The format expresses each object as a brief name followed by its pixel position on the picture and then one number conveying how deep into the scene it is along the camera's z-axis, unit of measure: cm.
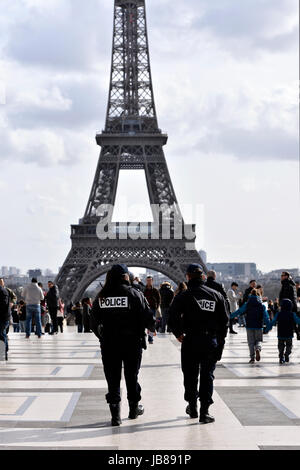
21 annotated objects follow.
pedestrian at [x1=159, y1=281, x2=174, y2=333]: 2470
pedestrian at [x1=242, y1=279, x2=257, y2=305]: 1881
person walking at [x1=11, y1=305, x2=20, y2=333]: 2974
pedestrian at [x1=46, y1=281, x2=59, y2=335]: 2605
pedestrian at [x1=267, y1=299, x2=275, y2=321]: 3381
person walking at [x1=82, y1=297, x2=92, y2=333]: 2716
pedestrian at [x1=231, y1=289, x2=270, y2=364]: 1568
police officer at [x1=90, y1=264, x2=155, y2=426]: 912
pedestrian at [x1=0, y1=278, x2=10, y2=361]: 1513
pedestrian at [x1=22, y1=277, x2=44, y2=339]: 2264
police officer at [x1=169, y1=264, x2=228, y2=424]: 918
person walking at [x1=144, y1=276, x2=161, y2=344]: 2148
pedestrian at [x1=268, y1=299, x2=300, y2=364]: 1555
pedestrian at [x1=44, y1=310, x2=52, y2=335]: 2755
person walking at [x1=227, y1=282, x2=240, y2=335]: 2751
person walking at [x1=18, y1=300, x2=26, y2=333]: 2859
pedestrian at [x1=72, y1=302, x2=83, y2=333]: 2995
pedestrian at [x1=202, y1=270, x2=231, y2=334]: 1713
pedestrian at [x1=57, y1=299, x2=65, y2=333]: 2909
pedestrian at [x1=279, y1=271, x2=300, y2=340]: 1747
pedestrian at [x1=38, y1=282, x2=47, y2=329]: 2898
